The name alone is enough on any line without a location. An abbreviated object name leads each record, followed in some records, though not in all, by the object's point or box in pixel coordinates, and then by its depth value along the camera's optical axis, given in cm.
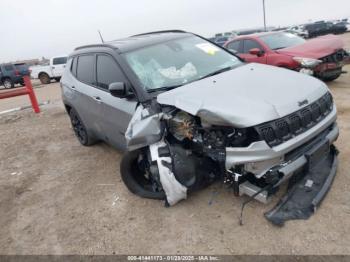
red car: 700
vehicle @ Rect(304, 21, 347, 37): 2797
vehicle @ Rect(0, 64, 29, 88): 2166
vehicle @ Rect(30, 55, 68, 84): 2161
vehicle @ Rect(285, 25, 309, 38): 2378
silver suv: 274
